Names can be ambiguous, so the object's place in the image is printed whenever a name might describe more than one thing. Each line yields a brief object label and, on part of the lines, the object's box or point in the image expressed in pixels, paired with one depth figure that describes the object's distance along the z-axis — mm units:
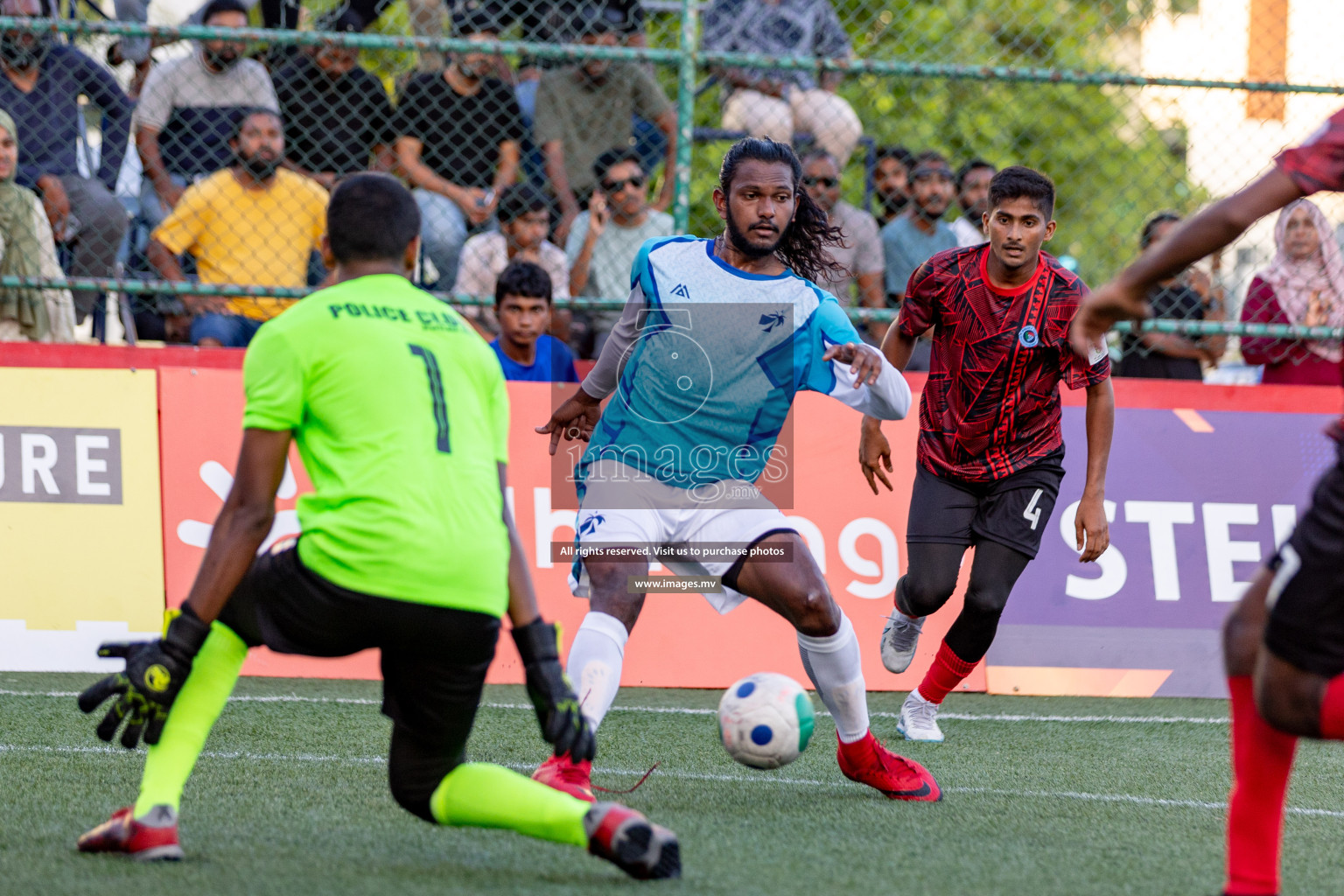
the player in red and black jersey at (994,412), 10898
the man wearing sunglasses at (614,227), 16172
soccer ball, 8750
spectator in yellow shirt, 15547
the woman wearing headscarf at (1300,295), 15672
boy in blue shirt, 14632
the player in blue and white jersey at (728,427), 8937
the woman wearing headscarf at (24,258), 14937
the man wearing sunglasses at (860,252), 16812
